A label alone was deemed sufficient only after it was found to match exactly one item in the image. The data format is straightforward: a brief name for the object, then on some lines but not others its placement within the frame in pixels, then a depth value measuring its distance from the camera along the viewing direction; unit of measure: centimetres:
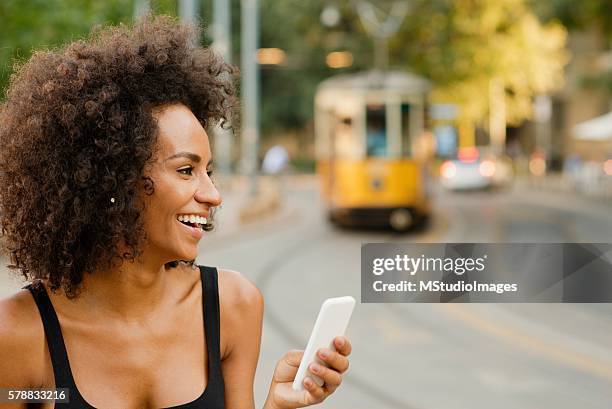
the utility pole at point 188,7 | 2045
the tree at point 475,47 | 3512
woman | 197
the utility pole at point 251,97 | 2662
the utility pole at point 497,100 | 3700
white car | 3803
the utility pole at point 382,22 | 3528
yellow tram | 1969
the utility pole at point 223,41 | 2716
